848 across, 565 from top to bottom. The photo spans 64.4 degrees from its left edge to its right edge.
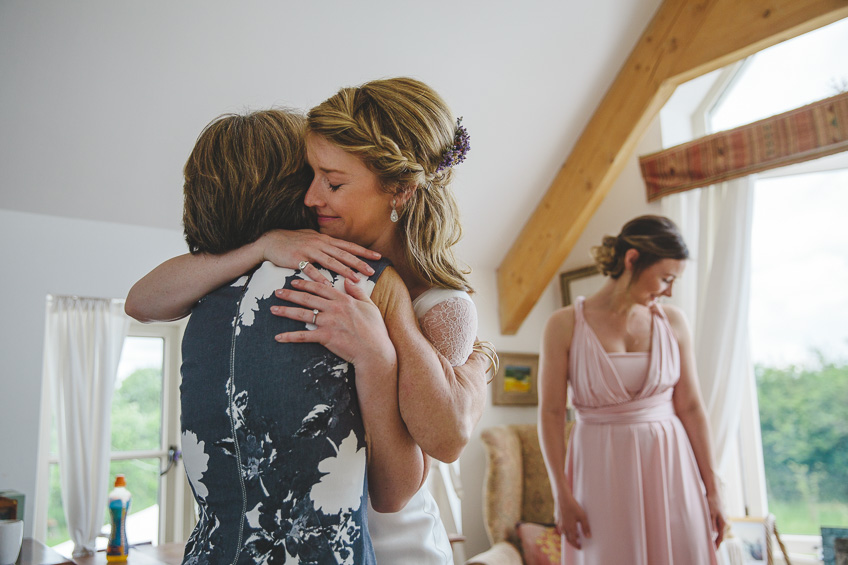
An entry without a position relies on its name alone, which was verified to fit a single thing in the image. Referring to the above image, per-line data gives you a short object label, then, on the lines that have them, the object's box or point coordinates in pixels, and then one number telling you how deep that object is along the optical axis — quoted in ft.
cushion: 11.50
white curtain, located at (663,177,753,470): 11.74
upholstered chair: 12.56
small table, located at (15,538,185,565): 7.89
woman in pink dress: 7.45
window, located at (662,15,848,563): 11.55
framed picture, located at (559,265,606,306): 14.89
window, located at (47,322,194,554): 12.42
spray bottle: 8.47
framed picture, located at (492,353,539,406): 15.17
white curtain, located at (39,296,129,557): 9.97
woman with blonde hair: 2.91
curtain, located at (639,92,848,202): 10.71
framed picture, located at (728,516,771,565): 10.57
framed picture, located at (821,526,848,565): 8.63
